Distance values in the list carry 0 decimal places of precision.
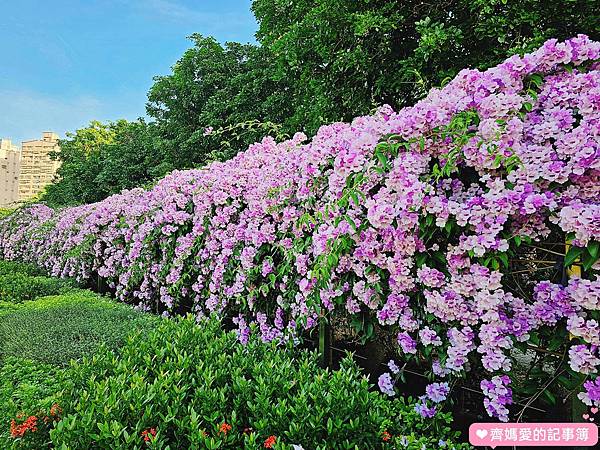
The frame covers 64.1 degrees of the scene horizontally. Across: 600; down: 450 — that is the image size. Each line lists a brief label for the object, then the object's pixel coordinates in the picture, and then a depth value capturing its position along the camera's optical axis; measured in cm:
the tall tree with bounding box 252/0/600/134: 535
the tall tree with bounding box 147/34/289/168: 1268
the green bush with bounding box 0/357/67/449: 175
